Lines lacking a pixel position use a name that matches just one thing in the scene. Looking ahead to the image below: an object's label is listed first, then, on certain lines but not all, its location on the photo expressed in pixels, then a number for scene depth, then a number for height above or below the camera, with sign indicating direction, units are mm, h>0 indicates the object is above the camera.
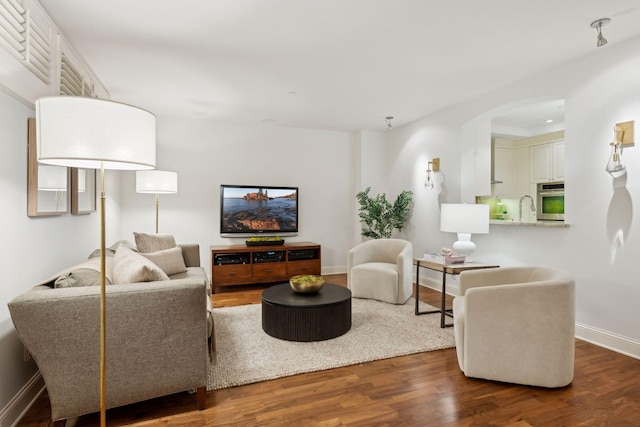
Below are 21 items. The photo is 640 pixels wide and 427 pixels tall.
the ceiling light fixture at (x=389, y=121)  5113 +1491
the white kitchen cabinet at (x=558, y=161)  5285 +863
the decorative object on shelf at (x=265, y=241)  5121 -394
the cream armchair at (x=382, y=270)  4000 -675
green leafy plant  5352 +38
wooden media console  4797 -713
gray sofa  1608 -639
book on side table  3465 -456
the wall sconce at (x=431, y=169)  4856 +671
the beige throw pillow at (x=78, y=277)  1838 -354
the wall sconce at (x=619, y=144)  2783 +596
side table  3221 -511
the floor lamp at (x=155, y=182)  3992 +405
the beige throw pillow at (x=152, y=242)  3703 -306
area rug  2428 -1099
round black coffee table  2906 -893
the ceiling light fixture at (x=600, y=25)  2465 +1425
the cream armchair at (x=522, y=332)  2172 -771
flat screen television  5371 +85
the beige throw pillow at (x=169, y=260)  3381 -458
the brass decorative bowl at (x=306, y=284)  3170 -655
